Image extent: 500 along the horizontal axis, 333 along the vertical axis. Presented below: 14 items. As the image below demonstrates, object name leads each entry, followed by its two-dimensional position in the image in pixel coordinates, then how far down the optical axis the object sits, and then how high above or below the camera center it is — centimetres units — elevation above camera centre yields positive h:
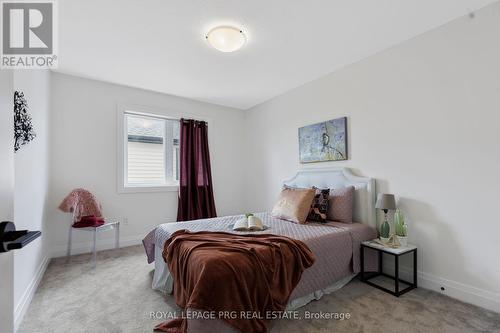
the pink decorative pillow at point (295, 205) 290 -46
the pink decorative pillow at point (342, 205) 284 -45
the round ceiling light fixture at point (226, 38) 234 +130
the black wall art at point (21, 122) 200 +43
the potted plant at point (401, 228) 245 -63
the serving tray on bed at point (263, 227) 259 -65
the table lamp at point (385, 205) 252 -40
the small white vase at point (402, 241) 244 -75
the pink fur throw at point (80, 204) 317 -46
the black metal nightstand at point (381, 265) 227 -103
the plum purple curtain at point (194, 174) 432 -10
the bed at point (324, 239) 217 -71
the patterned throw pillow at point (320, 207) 290 -48
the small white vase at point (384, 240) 251 -76
